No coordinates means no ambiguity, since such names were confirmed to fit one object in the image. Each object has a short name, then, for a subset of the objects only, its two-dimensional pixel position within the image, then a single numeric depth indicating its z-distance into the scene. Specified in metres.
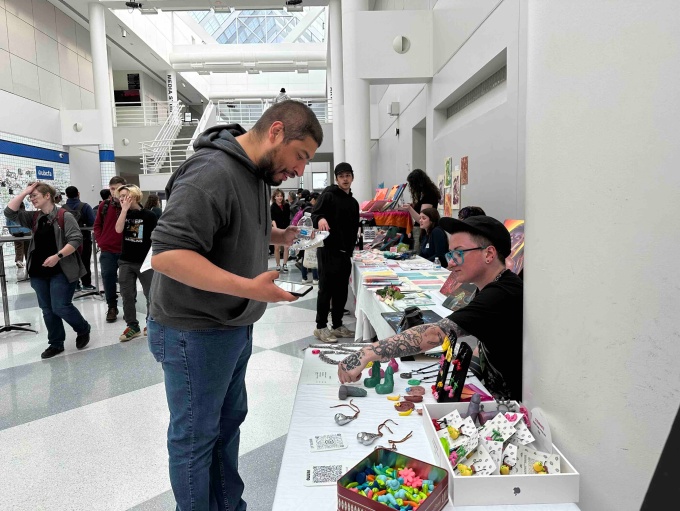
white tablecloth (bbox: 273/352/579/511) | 0.95
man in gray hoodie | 1.20
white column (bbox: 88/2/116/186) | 11.77
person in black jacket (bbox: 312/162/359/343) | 4.19
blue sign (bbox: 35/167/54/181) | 11.11
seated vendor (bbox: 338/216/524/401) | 1.51
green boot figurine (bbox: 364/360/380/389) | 1.53
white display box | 0.91
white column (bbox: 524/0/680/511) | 0.78
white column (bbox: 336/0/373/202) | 6.04
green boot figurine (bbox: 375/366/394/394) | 1.48
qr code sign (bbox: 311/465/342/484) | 1.02
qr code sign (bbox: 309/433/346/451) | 1.16
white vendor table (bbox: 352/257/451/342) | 2.64
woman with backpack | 3.83
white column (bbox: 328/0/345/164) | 10.55
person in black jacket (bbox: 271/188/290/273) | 8.13
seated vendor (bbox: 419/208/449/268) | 4.30
